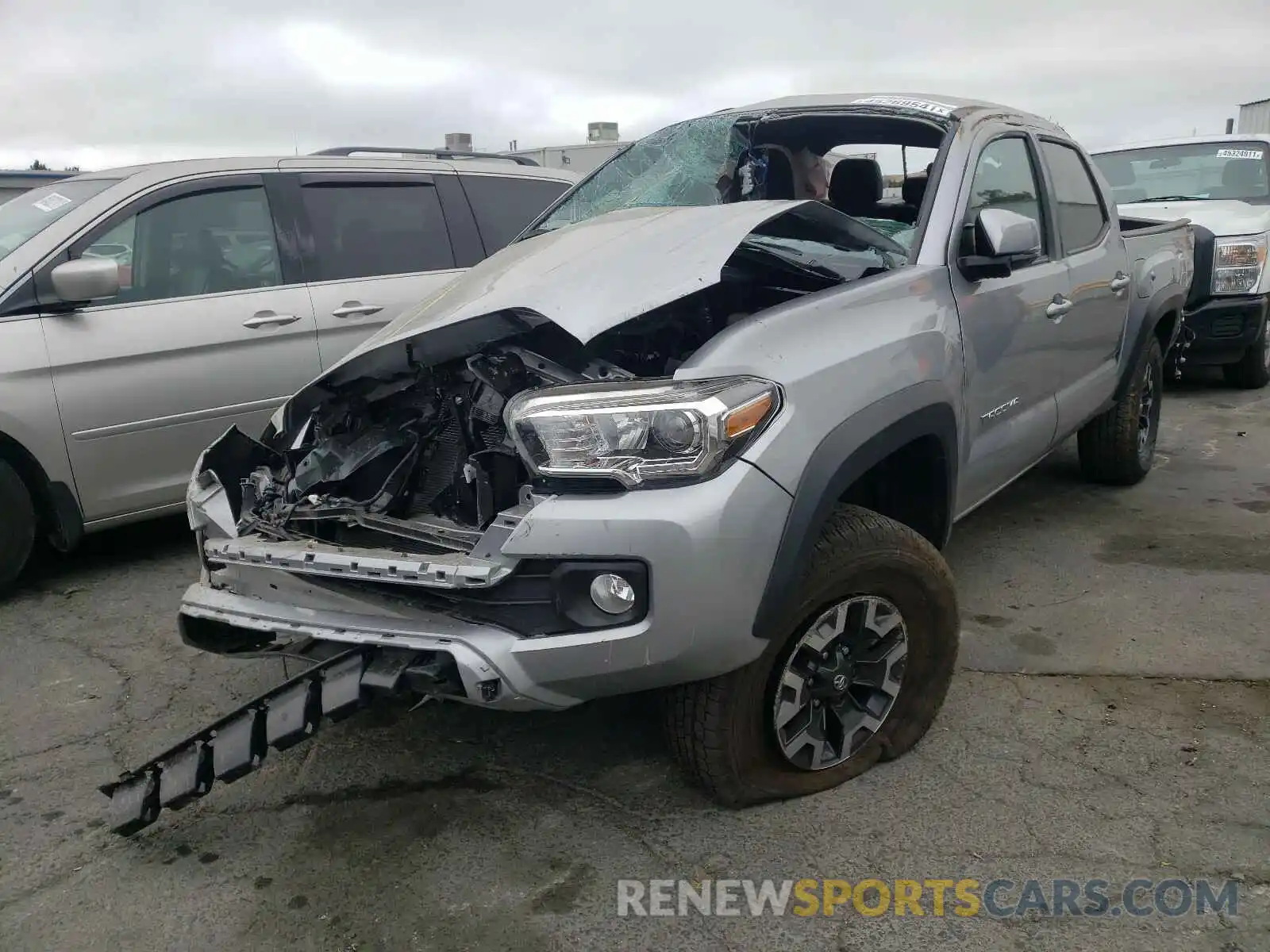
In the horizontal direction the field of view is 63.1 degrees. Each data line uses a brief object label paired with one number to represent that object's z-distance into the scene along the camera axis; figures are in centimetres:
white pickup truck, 748
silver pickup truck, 225
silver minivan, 411
